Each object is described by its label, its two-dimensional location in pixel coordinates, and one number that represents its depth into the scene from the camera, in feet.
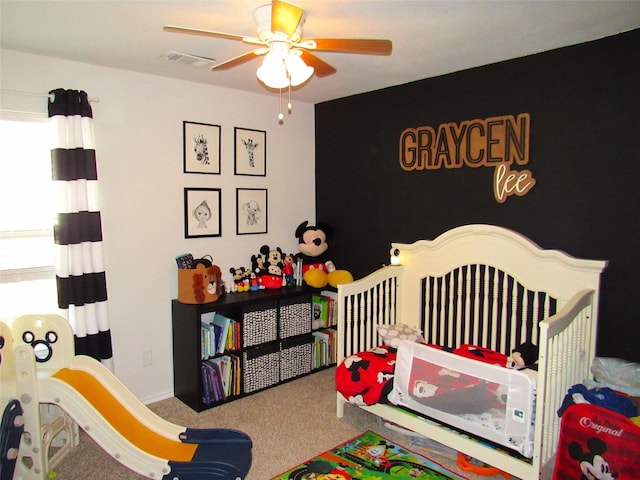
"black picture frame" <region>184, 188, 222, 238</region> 11.37
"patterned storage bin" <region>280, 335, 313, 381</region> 11.98
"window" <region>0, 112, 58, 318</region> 9.02
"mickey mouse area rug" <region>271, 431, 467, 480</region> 8.04
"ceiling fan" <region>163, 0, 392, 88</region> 6.02
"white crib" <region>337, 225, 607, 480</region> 7.38
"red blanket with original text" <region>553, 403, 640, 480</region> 6.34
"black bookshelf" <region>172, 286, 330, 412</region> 10.57
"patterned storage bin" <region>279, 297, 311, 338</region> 11.90
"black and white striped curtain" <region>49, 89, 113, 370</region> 9.16
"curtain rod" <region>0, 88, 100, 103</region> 8.76
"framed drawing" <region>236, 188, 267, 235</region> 12.39
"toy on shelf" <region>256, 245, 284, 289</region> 12.30
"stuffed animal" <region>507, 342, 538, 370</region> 8.16
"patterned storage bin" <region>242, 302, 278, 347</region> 11.19
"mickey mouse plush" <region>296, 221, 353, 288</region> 12.65
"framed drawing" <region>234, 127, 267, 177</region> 12.25
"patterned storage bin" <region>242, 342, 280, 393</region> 11.24
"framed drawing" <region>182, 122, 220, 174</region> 11.25
